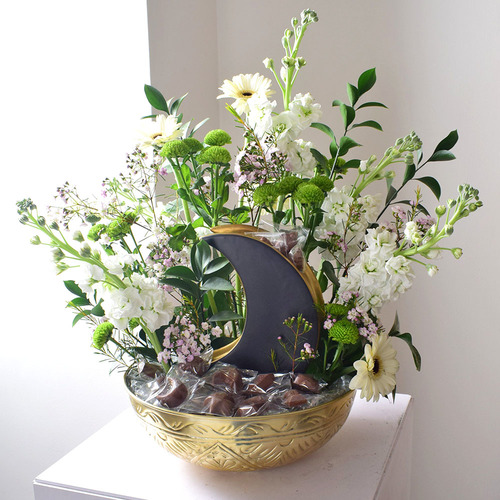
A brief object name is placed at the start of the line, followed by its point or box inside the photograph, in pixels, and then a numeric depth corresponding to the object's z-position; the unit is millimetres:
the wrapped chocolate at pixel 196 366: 859
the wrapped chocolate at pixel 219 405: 792
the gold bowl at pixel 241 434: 777
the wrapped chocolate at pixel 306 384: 837
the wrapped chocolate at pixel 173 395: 816
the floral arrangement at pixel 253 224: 777
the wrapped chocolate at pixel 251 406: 795
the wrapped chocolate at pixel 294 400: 805
